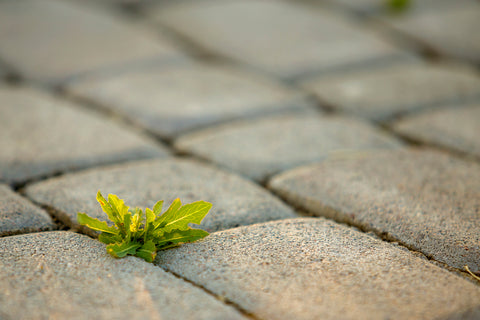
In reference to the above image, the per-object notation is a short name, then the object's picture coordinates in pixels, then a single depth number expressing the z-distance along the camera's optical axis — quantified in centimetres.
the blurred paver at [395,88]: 139
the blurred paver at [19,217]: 121
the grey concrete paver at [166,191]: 122
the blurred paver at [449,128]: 132
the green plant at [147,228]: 118
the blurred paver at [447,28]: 152
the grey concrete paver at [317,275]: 115
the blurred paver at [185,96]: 135
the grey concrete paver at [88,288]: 115
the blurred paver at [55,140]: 127
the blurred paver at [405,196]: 120
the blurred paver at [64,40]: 145
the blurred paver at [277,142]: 129
